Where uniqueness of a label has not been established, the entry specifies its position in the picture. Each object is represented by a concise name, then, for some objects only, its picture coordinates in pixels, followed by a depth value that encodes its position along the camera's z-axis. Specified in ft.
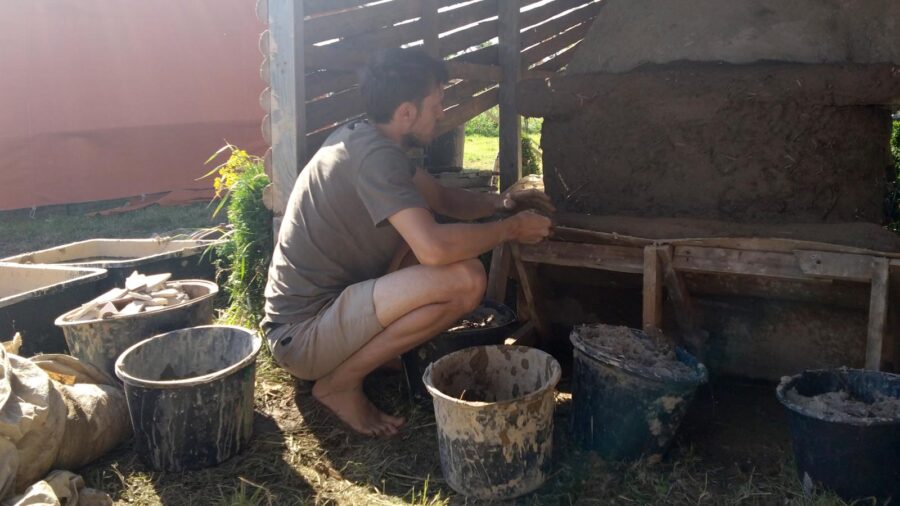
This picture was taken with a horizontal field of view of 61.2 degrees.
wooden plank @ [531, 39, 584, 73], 23.44
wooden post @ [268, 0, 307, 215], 12.82
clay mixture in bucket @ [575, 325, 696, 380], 9.64
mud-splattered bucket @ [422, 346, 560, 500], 8.96
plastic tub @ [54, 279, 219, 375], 11.85
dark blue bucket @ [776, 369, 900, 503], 8.28
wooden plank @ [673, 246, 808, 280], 9.85
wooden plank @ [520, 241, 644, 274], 11.02
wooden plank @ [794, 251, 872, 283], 9.42
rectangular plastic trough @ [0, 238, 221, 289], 15.41
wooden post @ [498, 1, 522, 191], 18.28
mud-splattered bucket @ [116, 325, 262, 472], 9.92
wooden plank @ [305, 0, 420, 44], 13.32
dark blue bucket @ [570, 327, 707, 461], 9.41
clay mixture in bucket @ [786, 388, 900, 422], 8.51
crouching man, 10.27
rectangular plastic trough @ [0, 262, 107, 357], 13.24
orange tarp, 27.96
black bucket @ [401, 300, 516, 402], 11.44
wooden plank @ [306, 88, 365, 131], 13.76
